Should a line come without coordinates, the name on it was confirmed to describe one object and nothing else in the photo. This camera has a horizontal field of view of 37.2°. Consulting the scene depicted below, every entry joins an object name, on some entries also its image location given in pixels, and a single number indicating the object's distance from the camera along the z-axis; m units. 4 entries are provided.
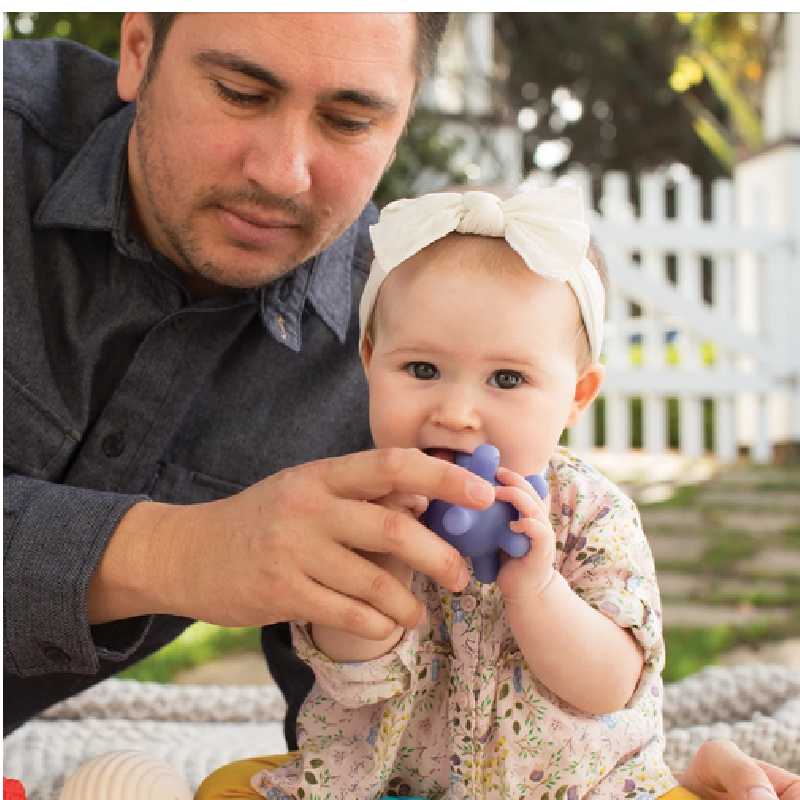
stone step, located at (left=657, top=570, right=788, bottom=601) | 3.98
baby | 1.41
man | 1.54
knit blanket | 2.13
